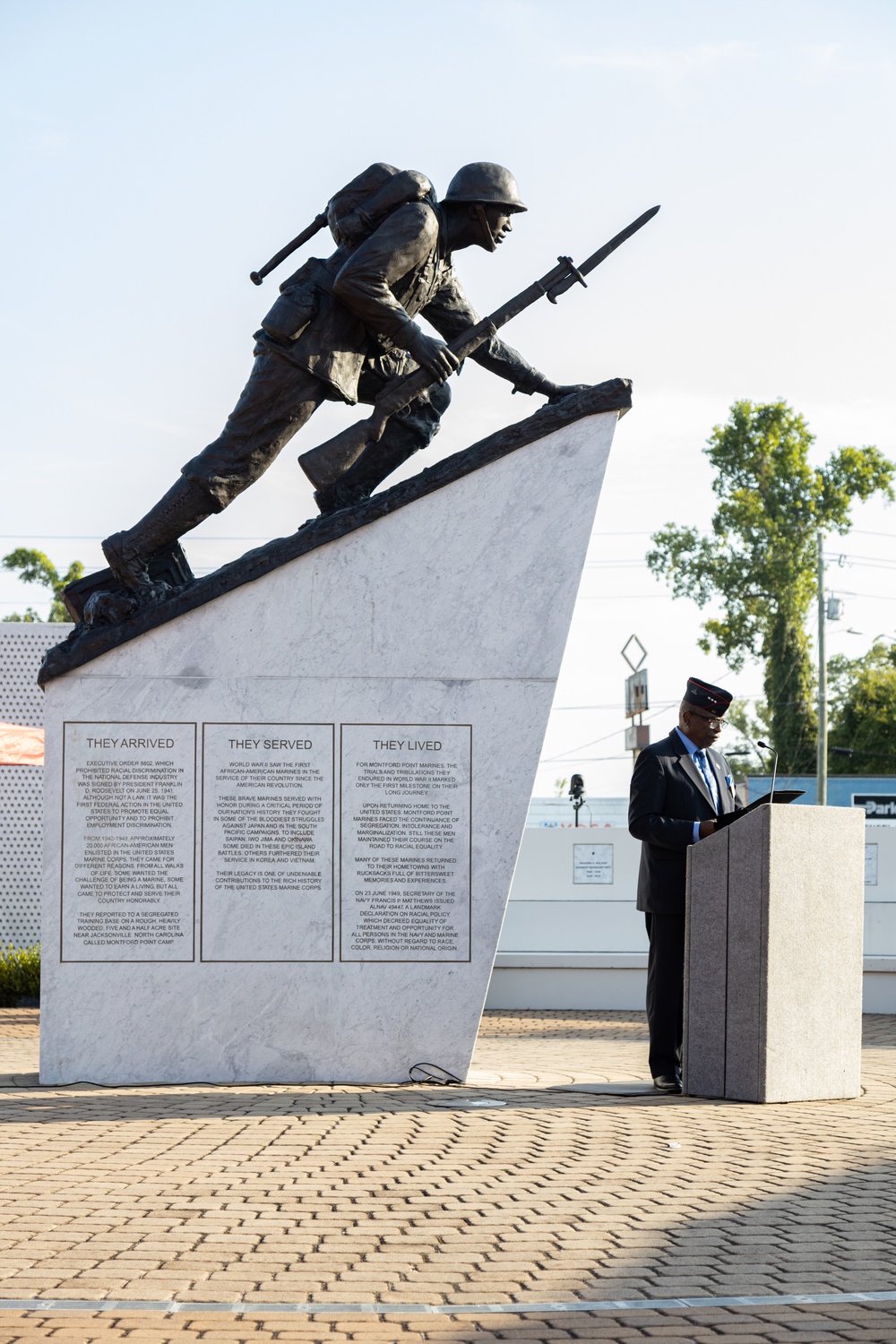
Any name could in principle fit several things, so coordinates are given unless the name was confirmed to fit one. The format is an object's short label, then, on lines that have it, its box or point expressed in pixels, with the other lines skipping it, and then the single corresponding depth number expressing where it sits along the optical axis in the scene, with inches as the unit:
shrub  549.3
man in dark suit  287.4
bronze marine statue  308.3
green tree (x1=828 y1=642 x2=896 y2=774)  2130.9
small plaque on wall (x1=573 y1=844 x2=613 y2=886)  617.3
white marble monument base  293.3
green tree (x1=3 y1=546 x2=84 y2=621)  1889.8
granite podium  268.4
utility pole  1540.4
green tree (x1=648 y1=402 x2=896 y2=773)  1792.6
